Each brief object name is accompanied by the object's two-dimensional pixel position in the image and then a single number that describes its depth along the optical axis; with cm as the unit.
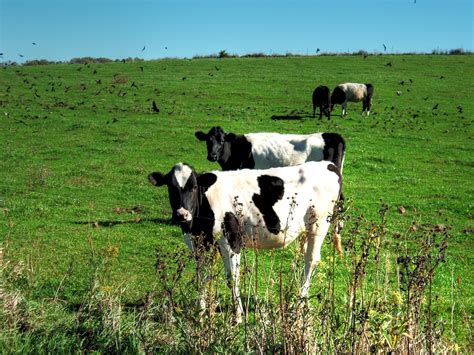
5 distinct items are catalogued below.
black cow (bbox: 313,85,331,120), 3234
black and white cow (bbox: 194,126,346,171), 1617
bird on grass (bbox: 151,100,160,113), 3233
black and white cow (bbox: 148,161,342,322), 872
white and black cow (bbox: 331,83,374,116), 3416
